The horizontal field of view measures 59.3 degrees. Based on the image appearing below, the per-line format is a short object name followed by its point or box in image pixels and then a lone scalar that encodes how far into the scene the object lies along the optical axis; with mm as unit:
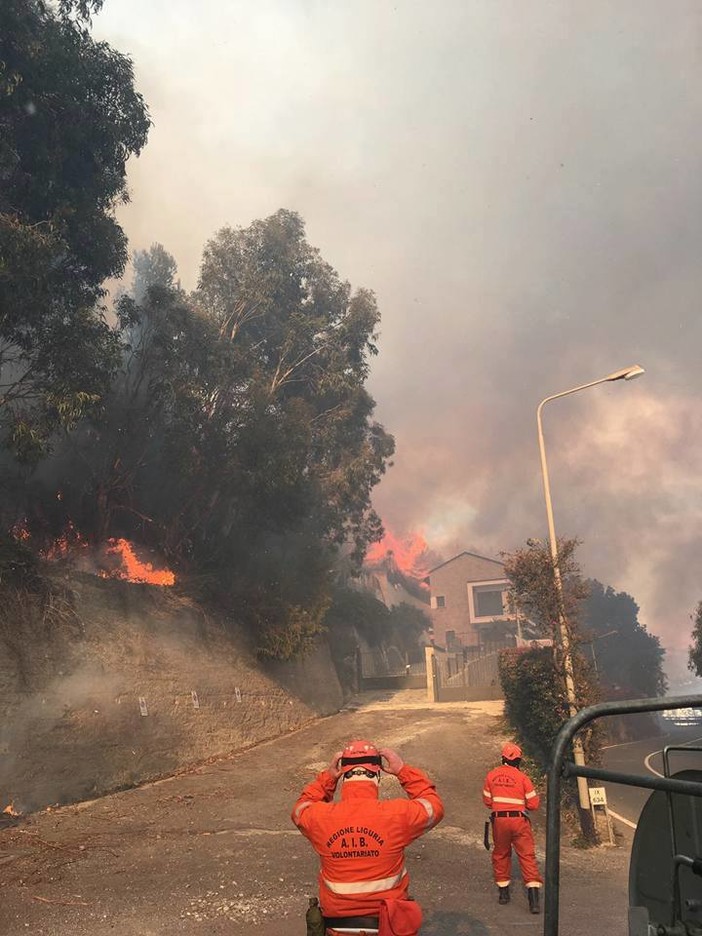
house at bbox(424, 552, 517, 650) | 56125
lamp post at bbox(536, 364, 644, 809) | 10766
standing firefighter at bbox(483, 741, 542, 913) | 7078
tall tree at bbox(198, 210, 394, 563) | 28625
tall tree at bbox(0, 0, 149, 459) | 13336
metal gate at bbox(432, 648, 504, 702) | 27531
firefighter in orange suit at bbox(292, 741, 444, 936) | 3113
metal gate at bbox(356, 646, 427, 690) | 32375
